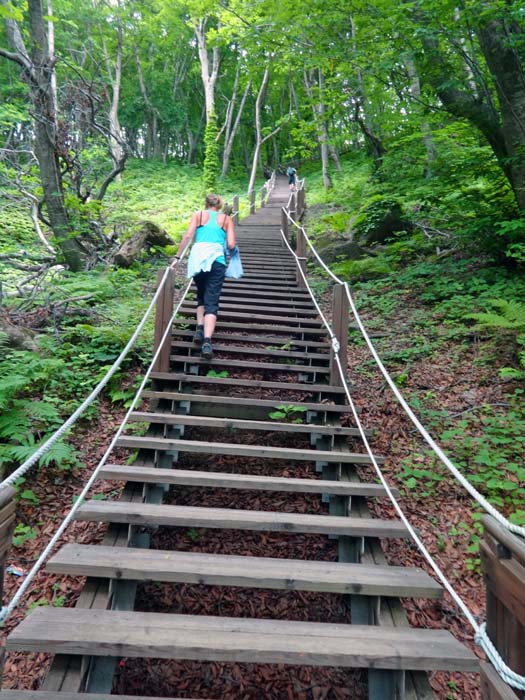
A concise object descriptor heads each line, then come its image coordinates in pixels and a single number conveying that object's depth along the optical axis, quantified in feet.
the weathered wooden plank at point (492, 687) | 4.41
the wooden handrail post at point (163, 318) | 14.11
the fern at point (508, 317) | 14.58
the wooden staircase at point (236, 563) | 5.89
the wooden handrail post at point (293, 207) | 41.36
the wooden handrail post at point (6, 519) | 4.61
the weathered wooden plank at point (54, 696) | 5.26
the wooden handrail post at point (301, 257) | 24.06
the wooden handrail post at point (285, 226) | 37.89
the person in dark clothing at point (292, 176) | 71.72
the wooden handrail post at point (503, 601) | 4.41
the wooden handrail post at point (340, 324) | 14.33
